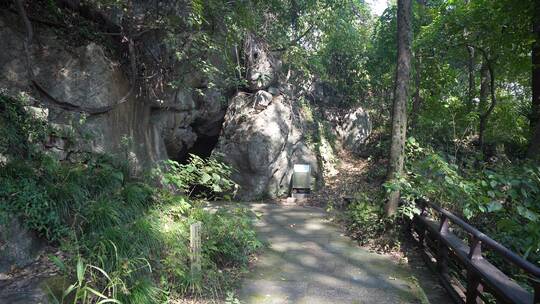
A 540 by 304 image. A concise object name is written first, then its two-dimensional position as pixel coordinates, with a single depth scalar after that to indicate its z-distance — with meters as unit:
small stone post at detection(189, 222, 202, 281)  3.62
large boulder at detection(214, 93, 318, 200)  9.19
